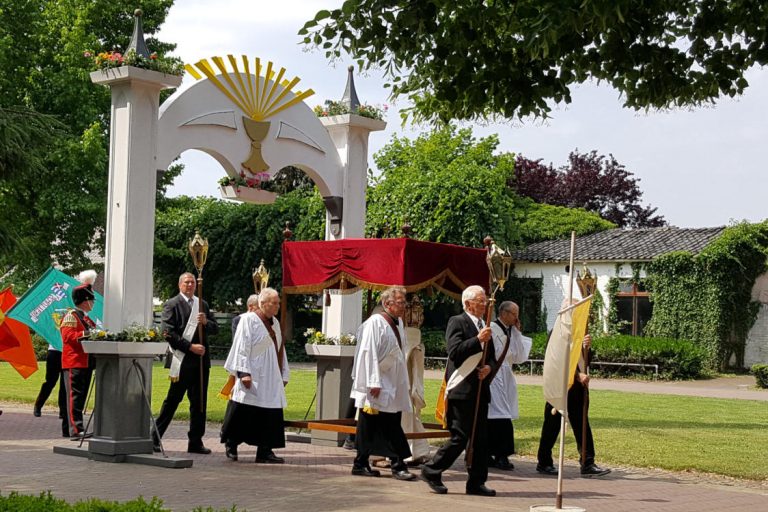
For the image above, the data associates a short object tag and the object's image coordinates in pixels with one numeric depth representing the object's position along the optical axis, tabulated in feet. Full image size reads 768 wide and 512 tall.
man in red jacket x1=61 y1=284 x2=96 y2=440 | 43.19
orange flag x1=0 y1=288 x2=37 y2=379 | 52.85
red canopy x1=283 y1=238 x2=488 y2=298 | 38.32
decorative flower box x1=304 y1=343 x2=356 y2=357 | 43.32
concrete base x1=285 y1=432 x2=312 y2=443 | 44.50
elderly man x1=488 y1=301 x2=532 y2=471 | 37.42
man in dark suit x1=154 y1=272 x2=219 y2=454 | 39.50
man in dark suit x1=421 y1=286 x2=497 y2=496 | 31.99
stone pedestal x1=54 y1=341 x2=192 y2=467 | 36.27
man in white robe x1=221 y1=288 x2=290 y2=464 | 37.86
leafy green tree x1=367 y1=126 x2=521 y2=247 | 117.80
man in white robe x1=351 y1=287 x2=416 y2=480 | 34.24
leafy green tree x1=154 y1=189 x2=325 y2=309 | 124.67
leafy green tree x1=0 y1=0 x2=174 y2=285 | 102.73
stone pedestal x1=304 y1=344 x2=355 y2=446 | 43.16
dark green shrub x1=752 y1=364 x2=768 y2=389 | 89.66
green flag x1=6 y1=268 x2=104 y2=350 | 51.55
